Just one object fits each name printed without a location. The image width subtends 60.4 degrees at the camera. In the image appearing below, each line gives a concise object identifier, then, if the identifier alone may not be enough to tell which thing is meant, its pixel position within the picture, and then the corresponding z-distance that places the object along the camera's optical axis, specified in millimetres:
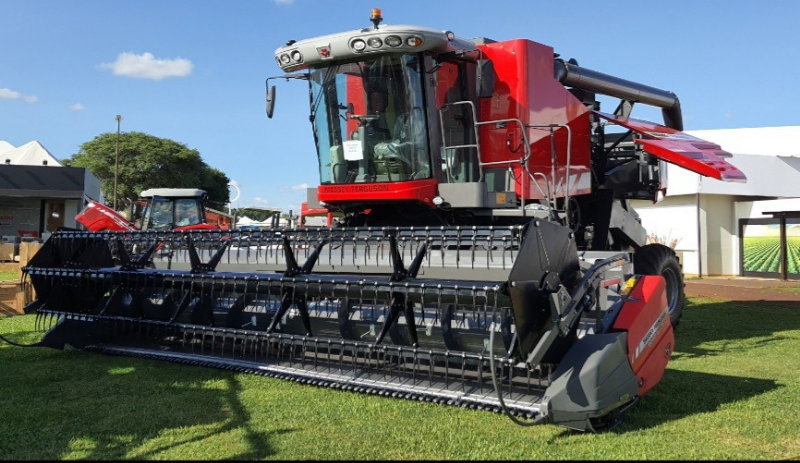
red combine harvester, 3979
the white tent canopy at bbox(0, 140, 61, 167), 39531
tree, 43844
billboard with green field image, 20109
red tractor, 16688
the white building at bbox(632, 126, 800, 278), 21141
